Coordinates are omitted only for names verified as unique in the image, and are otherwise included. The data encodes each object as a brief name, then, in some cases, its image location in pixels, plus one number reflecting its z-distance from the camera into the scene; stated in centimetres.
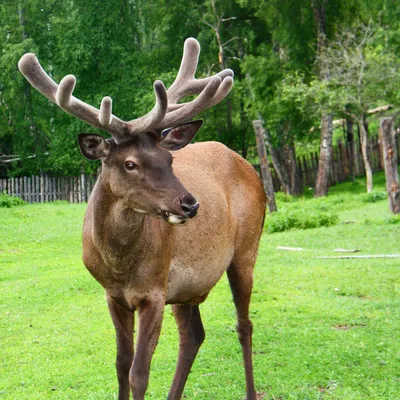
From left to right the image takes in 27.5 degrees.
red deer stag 531
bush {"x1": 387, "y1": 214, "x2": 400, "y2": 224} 1856
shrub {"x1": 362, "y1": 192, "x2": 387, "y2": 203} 2510
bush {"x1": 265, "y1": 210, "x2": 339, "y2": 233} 1944
